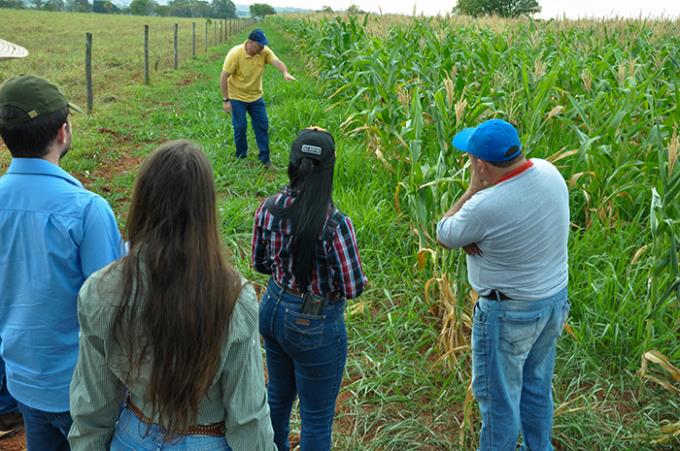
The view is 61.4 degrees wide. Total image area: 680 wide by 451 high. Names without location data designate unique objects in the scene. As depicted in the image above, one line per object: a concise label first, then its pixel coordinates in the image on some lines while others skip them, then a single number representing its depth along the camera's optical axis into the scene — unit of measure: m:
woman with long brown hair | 1.49
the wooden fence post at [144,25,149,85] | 14.20
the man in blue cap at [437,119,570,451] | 2.38
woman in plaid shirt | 2.19
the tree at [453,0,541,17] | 51.50
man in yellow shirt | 7.29
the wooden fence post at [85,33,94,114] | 10.48
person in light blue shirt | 1.86
